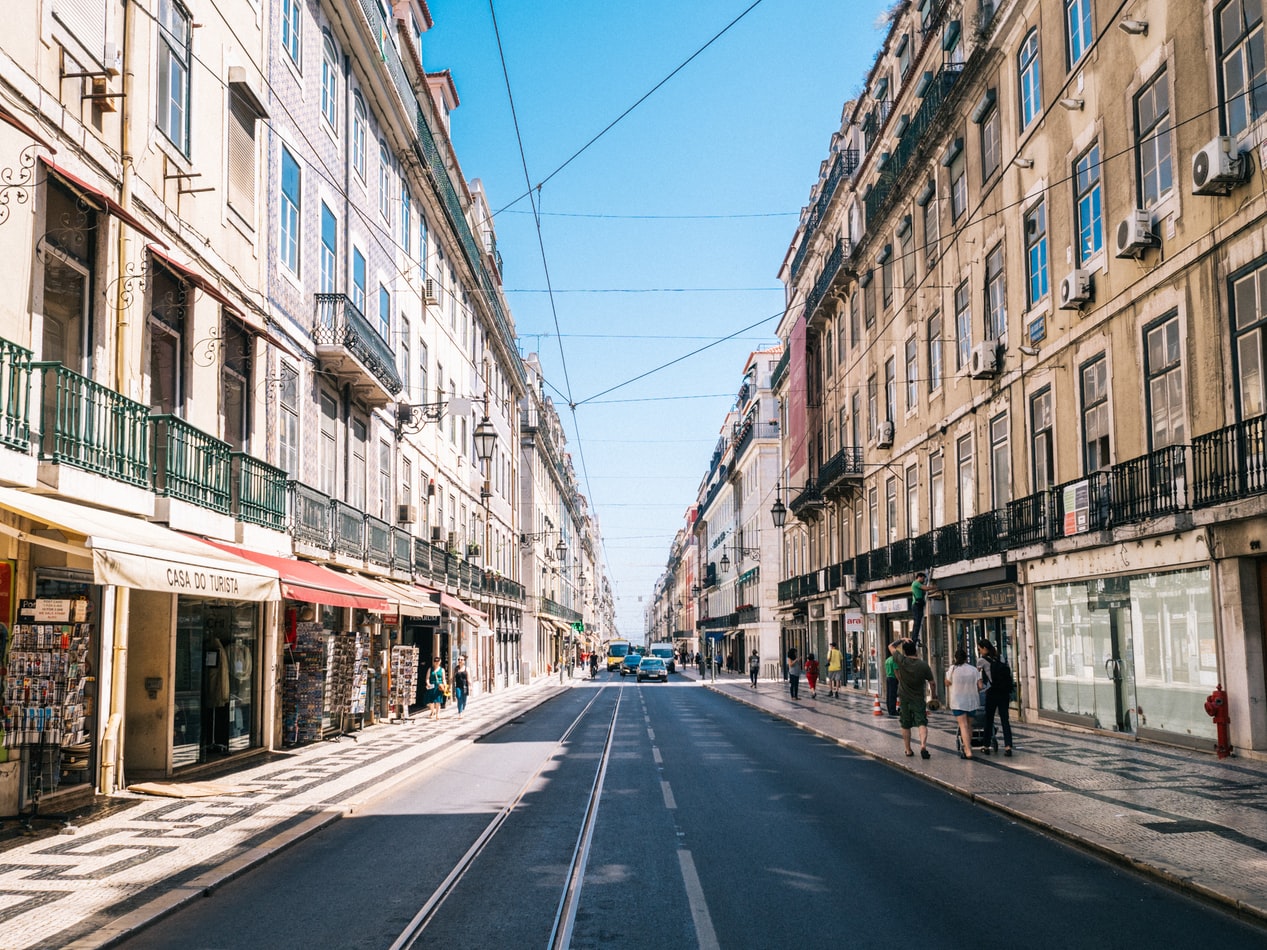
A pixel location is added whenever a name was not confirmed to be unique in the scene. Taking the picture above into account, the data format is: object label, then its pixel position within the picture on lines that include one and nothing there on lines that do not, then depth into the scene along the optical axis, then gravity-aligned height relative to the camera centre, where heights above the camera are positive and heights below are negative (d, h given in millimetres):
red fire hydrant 15836 -1723
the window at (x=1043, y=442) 22828 +3129
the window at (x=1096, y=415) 20203 +3244
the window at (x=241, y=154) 17578 +7142
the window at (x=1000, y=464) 25298 +2976
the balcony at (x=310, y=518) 19406 +1588
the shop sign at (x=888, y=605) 31819 -218
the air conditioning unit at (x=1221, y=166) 15227 +5738
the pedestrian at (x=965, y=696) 16703 -1466
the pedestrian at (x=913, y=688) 16578 -1338
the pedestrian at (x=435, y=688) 28938 -2129
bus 86500 -3971
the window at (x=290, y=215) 20078 +7047
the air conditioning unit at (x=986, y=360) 25344 +5286
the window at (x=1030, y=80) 23328 +10769
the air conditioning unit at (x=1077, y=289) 20422 +5516
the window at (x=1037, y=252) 22969 +7046
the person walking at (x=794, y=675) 36375 -2454
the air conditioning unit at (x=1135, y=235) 17828 +5674
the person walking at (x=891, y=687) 25802 -2108
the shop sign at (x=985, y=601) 24875 -115
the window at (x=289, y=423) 19953 +3294
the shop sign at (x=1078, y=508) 20109 +1559
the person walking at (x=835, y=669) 37156 -2404
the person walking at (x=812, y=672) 38500 -2491
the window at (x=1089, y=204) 20312 +7103
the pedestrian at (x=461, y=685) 29984 -2145
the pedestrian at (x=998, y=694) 17266 -1509
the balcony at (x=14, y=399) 10305 +1949
